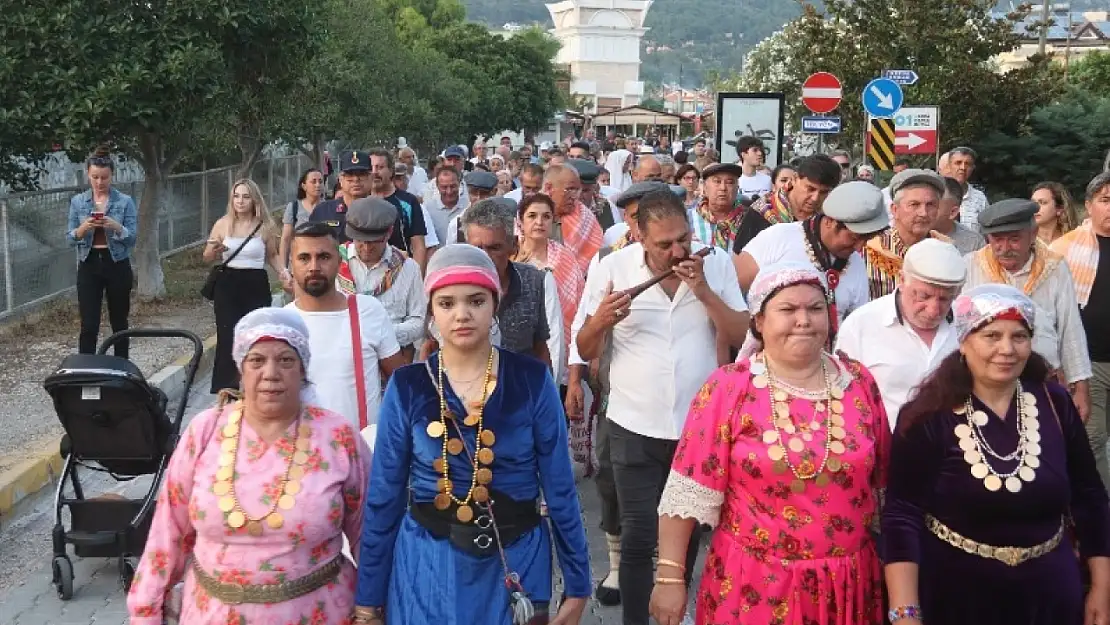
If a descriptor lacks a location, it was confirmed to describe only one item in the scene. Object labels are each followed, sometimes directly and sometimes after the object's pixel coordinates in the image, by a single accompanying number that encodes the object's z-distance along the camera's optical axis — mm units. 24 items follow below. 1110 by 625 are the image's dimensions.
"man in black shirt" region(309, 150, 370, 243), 9445
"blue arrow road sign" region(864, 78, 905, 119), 15648
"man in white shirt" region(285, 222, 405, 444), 5273
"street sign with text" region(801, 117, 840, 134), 18078
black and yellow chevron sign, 16188
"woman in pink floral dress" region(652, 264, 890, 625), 3754
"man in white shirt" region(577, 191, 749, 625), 5316
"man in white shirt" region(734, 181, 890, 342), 5703
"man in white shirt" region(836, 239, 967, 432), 4691
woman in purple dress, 3744
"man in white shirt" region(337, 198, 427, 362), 6637
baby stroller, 6113
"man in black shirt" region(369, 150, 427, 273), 9773
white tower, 168250
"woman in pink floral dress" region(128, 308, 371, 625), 3809
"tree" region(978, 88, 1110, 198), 24125
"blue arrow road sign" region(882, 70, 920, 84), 16781
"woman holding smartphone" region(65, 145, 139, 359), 11102
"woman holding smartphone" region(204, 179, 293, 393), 10164
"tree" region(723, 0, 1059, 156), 22703
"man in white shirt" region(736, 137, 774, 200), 13703
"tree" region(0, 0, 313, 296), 13086
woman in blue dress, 3771
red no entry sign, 18078
